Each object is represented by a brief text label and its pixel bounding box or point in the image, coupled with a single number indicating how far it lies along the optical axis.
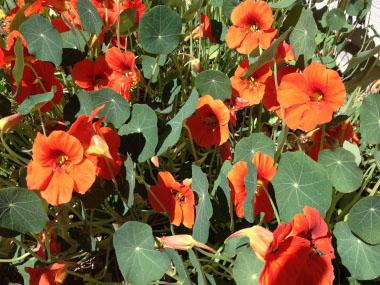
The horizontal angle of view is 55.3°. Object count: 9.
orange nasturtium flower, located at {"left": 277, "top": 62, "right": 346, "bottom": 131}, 0.31
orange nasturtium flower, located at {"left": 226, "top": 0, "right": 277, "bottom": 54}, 0.39
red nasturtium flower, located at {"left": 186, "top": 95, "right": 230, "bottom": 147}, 0.36
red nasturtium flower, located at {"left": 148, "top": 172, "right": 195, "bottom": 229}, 0.34
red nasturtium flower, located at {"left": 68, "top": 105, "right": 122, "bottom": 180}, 0.29
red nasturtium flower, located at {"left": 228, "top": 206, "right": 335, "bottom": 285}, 0.25
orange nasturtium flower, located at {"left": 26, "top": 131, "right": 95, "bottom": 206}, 0.29
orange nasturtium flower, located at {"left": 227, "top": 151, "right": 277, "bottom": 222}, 0.32
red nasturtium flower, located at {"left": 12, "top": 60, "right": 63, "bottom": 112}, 0.37
